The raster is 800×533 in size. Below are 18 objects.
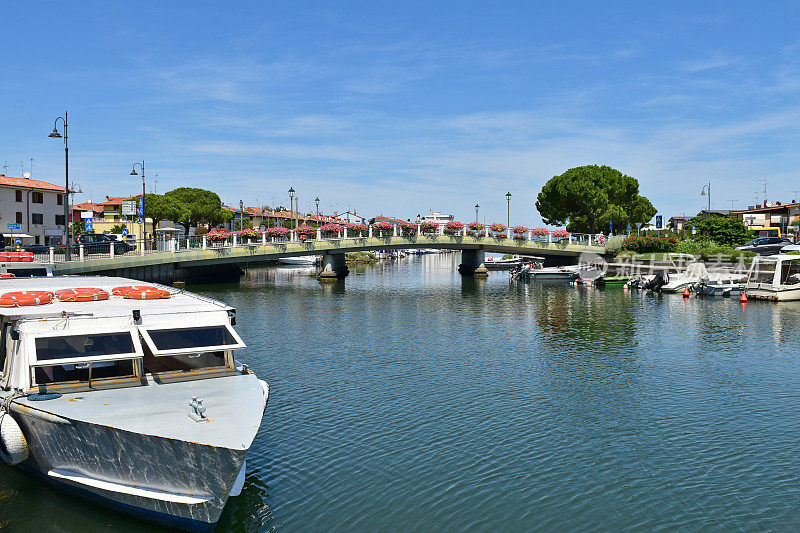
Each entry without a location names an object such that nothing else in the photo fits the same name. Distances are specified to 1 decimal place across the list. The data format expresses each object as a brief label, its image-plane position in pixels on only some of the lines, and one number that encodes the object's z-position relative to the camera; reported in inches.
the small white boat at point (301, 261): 4434.1
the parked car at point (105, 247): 2114.9
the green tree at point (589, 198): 4109.3
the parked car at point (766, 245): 2872.0
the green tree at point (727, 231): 3528.5
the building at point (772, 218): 4471.5
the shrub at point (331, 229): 2737.7
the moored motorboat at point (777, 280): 2055.9
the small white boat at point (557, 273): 3061.0
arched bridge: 2151.6
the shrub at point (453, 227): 2886.3
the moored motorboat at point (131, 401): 446.0
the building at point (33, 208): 3058.6
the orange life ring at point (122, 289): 759.7
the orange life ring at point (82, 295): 677.9
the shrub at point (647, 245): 3053.6
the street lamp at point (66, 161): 1679.7
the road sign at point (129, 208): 3651.3
